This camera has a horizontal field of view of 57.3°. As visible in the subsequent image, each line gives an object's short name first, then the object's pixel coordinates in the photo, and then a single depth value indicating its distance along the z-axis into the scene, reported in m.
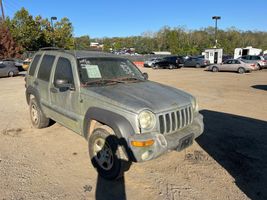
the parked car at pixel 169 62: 29.53
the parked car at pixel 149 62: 31.16
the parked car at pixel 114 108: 3.34
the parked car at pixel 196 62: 31.02
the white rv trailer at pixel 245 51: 38.59
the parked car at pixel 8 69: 20.06
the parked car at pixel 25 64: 23.93
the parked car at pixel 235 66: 23.02
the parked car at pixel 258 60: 24.70
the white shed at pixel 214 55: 33.41
